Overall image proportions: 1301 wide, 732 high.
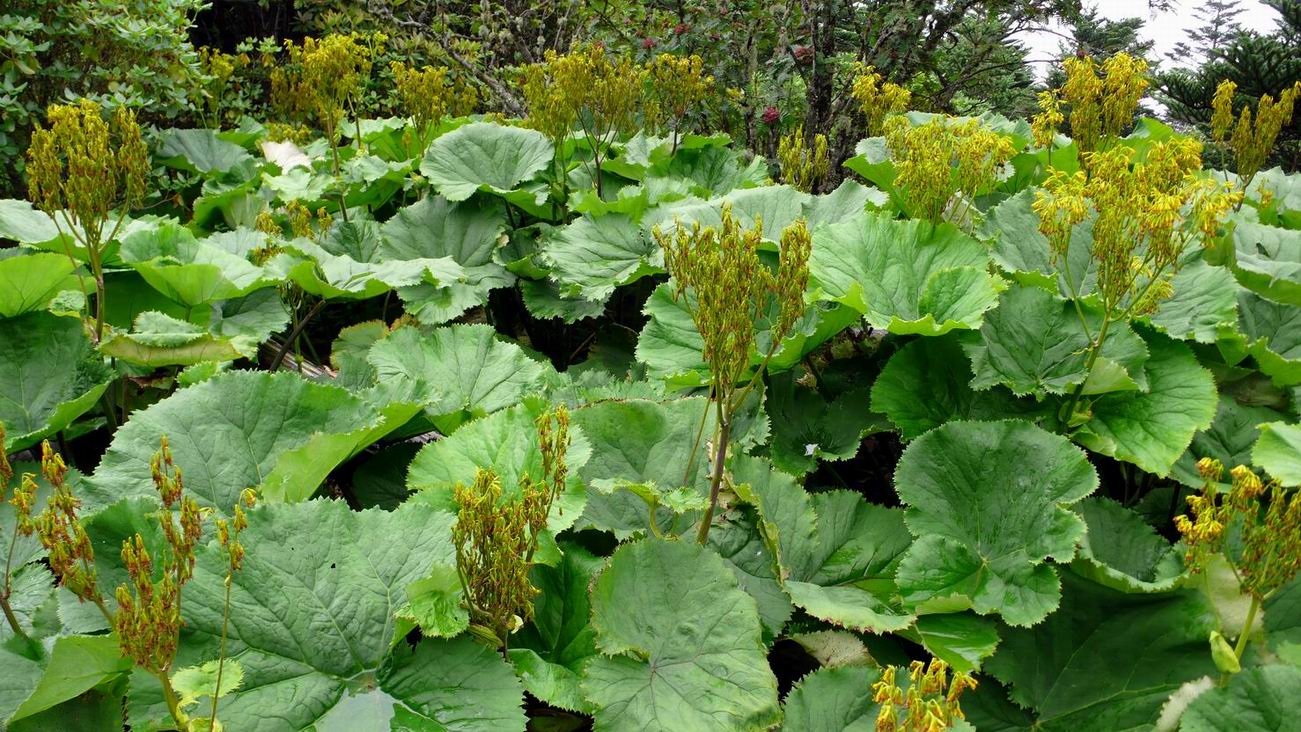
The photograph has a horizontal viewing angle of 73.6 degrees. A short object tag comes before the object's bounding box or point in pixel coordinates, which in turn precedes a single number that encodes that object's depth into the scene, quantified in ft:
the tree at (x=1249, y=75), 30.32
